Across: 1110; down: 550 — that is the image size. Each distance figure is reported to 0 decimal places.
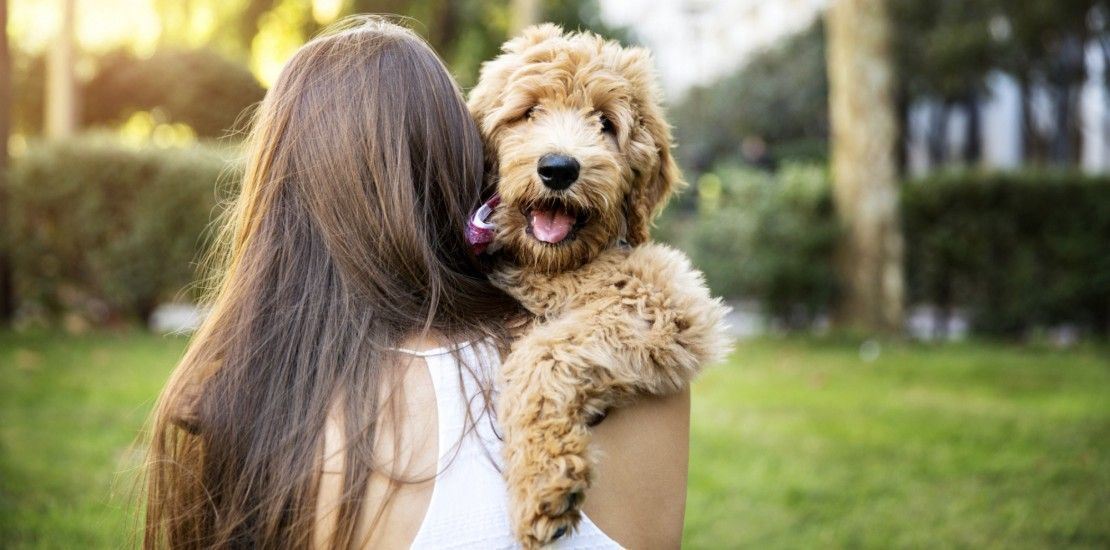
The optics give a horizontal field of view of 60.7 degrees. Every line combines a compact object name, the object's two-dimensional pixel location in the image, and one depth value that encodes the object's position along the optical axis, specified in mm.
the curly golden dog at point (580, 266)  1903
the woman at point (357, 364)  1693
